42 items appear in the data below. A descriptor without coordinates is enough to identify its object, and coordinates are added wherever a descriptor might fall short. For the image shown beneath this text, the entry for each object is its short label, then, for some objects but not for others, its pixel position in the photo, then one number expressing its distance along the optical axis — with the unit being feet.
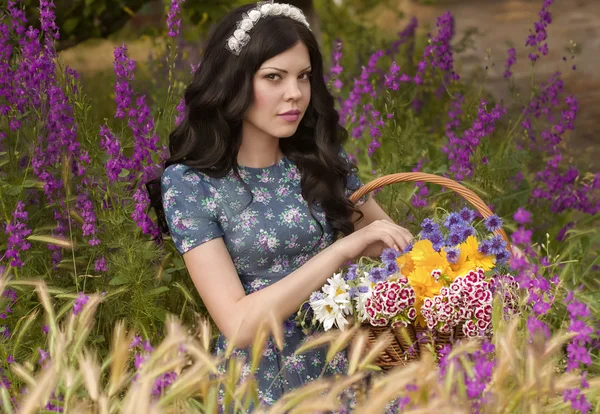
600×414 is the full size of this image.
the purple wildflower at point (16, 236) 10.49
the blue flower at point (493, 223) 9.01
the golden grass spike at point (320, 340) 6.78
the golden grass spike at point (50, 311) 7.20
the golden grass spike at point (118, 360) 6.13
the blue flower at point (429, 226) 9.07
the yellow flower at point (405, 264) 8.81
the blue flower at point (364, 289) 8.63
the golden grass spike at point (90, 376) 5.98
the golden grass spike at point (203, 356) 6.06
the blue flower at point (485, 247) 8.71
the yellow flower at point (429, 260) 8.64
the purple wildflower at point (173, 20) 12.07
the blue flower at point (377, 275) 8.65
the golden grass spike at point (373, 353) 6.30
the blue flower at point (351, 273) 8.92
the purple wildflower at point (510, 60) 16.15
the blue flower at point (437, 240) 8.93
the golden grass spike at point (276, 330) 6.57
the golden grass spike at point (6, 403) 6.53
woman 8.96
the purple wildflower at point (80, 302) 7.83
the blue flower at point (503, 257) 8.80
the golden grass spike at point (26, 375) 6.40
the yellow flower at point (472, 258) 8.77
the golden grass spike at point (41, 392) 5.62
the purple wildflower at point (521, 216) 5.85
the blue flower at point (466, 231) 8.96
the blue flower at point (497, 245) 8.71
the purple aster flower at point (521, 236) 5.79
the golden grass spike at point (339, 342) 6.54
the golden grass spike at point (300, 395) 5.94
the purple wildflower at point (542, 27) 15.06
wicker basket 8.38
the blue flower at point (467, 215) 9.19
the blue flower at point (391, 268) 8.69
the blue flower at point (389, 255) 8.75
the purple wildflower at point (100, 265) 11.20
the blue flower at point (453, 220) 9.11
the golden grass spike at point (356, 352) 6.35
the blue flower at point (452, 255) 8.67
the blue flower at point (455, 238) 8.93
